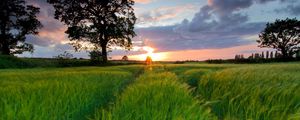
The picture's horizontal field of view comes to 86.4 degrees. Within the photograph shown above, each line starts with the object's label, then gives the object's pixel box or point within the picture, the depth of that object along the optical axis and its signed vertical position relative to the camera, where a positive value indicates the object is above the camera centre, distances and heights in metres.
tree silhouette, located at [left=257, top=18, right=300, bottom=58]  32.30 +5.08
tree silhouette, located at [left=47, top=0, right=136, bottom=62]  21.40 +5.40
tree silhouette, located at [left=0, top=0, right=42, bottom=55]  23.25 +5.19
